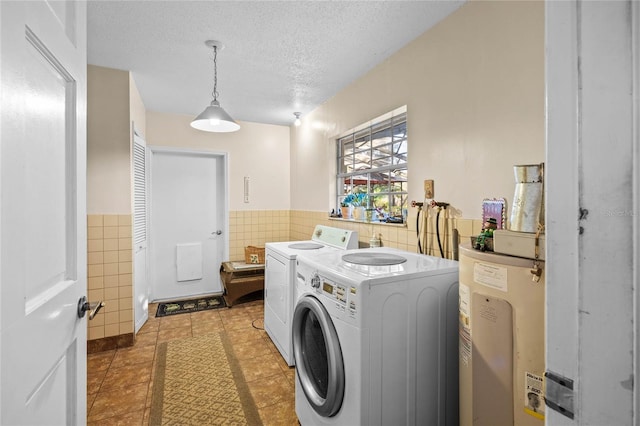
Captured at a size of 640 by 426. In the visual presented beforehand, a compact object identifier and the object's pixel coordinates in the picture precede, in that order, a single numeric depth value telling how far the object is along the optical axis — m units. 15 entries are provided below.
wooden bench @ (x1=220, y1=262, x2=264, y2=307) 3.61
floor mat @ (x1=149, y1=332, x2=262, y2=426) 1.81
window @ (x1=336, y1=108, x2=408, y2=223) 2.44
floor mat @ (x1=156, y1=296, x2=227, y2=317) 3.51
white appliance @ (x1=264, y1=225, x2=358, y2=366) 2.25
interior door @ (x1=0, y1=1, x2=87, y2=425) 0.54
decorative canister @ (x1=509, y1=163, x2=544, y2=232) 1.14
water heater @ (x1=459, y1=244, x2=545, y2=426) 1.04
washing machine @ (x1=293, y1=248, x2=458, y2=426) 1.29
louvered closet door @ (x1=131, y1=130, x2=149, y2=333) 2.94
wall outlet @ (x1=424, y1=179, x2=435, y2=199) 2.01
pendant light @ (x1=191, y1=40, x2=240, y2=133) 2.16
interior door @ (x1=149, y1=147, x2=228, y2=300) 3.83
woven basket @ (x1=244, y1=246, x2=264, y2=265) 3.89
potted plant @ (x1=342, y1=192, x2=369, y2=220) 2.78
